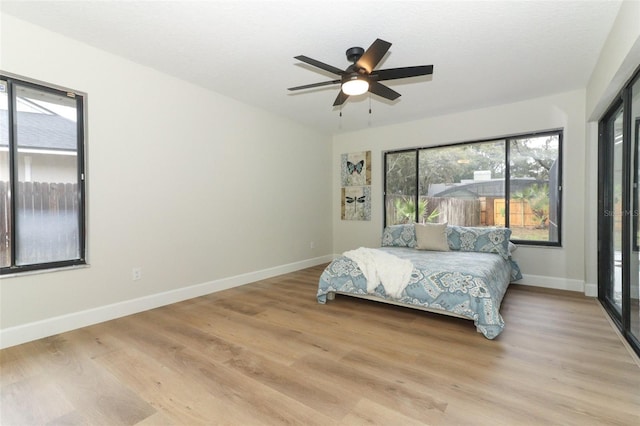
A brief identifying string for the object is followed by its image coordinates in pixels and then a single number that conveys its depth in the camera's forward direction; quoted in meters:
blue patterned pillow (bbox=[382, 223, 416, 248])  4.79
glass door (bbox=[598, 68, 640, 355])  2.52
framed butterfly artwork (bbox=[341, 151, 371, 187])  5.99
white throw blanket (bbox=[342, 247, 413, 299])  3.22
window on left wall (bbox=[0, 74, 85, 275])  2.55
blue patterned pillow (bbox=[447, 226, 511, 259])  4.20
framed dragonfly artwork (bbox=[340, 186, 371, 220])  6.02
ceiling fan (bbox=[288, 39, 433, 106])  2.44
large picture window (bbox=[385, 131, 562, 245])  4.40
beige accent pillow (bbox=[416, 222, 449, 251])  4.41
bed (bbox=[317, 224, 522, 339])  2.80
